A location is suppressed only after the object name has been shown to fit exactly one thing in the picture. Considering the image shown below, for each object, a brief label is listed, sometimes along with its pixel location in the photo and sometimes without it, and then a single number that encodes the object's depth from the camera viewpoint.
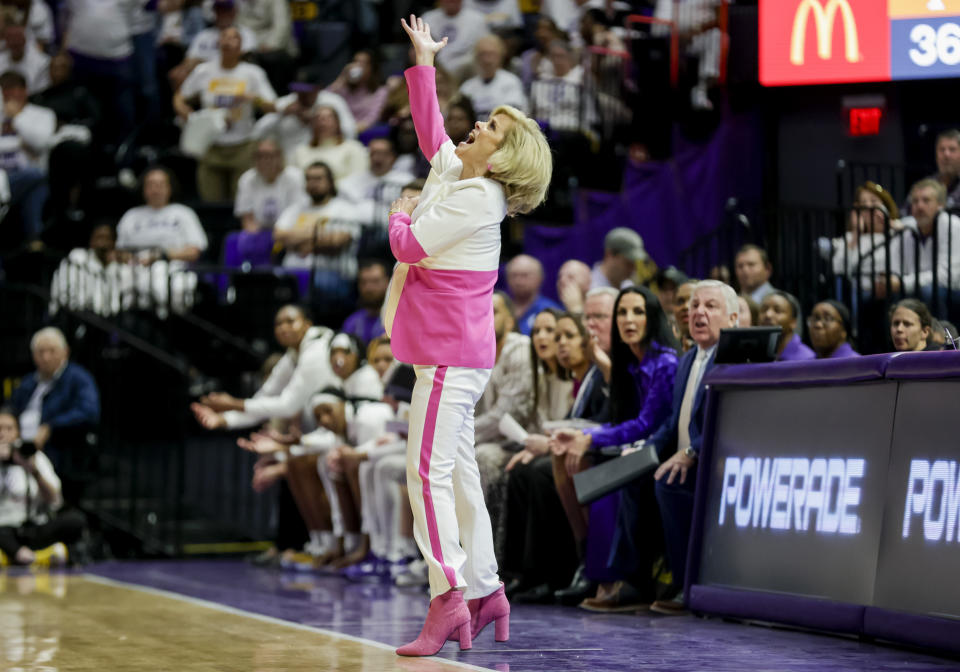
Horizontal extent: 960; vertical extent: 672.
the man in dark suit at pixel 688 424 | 14.05
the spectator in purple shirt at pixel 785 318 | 16.22
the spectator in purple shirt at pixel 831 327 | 16.08
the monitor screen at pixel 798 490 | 11.49
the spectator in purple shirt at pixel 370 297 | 22.44
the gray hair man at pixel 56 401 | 22.02
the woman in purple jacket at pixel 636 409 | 14.81
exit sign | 24.84
